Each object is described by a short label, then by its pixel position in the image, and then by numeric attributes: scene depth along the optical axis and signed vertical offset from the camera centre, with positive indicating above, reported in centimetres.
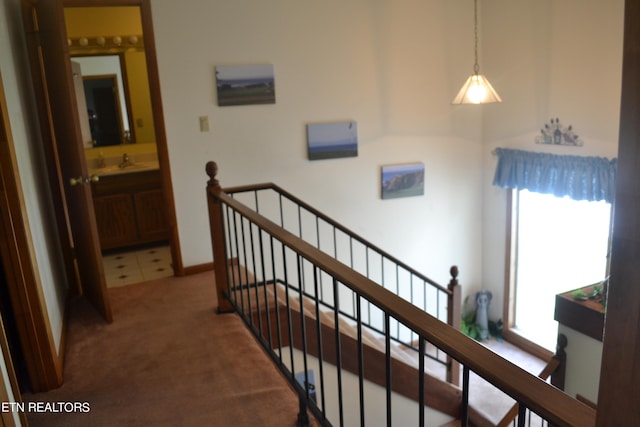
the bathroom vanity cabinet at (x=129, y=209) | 485 -87
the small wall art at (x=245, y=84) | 387 +23
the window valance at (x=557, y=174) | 414 -70
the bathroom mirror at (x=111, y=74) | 496 +49
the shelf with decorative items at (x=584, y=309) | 321 -141
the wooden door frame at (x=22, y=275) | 206 -63
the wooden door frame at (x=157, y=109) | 346 +7
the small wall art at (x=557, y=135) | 438 -35
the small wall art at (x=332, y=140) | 428 -27
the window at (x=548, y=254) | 460 -155
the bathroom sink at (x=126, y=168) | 488 -48
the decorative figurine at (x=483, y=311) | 553 -232
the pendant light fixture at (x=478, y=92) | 386 +7
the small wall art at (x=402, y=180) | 470 -72
